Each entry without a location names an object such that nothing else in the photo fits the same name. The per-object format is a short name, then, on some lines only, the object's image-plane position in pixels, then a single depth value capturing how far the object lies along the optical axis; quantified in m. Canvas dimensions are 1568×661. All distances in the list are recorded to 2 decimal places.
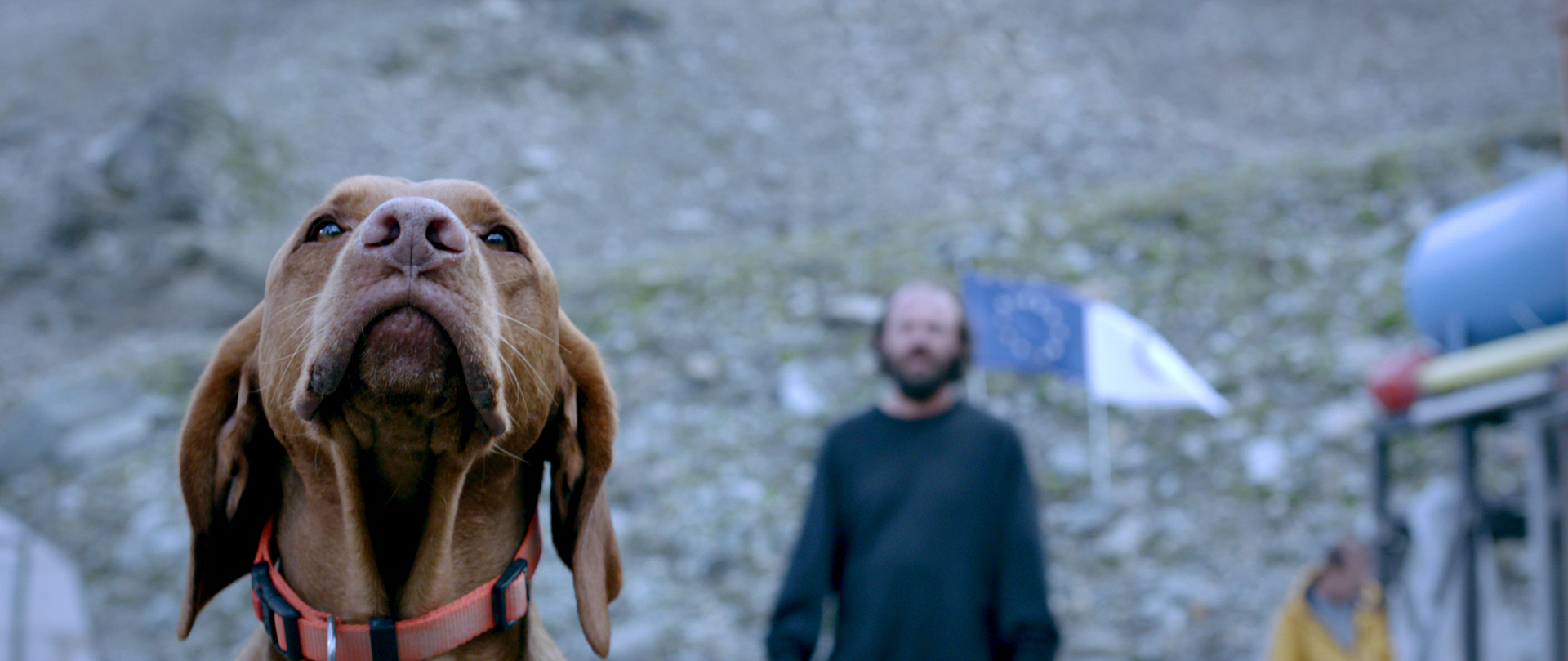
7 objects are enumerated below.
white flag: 4.86
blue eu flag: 5.86
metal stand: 4.21
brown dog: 1.33
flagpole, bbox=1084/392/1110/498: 7.31
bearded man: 2.80
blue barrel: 3.97
